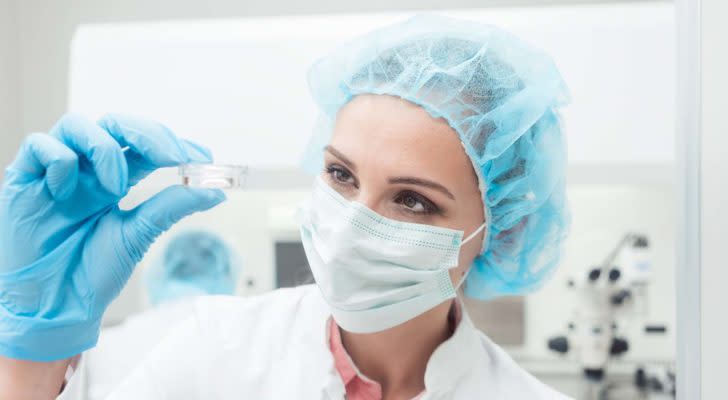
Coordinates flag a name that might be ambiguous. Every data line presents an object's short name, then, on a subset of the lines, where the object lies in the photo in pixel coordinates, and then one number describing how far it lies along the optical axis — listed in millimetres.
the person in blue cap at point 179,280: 2373
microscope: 2582
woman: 998
